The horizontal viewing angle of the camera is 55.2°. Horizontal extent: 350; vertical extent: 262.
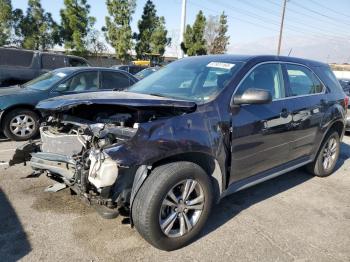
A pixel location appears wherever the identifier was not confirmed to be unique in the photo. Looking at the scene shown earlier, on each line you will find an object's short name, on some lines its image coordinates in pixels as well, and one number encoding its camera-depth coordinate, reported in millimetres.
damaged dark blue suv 2857
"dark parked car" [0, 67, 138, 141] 6707
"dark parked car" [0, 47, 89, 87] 8914
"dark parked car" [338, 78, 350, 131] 8906
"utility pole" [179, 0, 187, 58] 29406
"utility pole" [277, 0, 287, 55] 31922
